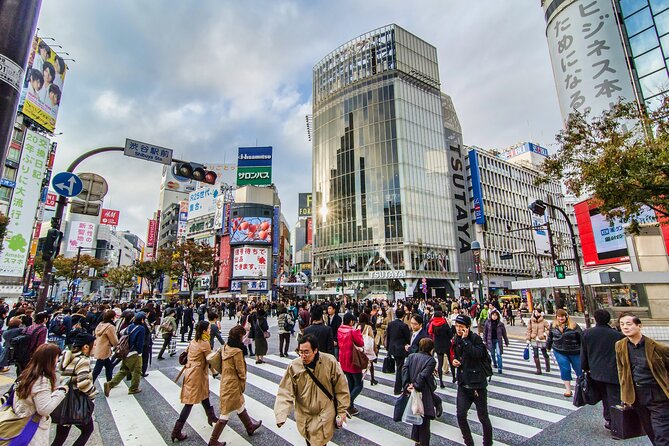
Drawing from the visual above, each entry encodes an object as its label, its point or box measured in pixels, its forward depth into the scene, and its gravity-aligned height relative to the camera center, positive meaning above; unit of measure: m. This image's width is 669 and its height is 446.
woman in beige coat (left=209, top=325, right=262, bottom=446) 4.69 -1.26
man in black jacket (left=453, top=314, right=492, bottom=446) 4.43 -1.27
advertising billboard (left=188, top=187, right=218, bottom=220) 70.44 +18.37
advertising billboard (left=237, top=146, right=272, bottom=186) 62.56 +22.81
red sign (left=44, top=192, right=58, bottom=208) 48.13 +13.24
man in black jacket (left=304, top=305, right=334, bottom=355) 6.24 -0.85
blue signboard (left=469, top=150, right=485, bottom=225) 55.12 +16.16
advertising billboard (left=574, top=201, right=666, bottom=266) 21.72 +3.23
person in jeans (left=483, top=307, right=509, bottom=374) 8.66 -1.21
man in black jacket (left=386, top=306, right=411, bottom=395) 7.03 -1.07
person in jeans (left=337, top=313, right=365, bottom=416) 5.93 -1.20
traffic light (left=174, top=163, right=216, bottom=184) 9.02 +3.15
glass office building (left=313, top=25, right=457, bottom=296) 49.44 +18.33
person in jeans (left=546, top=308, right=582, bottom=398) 6.45 -1.10
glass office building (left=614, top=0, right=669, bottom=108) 21.84 +15.71
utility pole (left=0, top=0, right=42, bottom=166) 2.47 +1.76
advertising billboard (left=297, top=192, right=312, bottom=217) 74.72 +18.47
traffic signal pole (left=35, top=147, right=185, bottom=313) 7.55 +1.55
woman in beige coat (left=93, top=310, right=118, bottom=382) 7.02 -0.99
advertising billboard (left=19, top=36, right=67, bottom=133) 33.78 +21.18
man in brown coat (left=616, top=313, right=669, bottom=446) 3.69 -1.02
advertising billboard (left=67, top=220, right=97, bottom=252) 64.38 +10.98
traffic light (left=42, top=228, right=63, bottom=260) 7.42 +1.08
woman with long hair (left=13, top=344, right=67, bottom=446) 3.13 -0.92
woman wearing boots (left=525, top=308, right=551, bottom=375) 8.48 -1.12
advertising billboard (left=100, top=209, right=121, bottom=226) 64.25 +14.37
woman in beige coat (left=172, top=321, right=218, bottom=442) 4.86 -1.30
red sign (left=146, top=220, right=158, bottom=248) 81.00 +13.42
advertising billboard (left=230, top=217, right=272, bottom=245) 62.09 +10.83
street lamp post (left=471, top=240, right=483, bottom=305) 23.66 +1.82
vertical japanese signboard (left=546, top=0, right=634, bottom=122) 23.17 +16.38
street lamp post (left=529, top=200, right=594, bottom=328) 13.15 +3.02
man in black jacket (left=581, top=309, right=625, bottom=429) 4.64 -1.01
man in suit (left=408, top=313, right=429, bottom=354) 6.36 -0.85
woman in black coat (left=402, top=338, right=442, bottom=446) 4.33 -1.19
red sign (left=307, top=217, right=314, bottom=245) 82.06 +13.77
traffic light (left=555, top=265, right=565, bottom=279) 14.81 +0.62
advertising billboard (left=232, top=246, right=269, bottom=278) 60.44 +4.99
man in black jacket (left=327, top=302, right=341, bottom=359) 9.01 -0.78
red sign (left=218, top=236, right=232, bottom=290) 61.66 +4.58
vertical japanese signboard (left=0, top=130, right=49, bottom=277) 32.09 +8.23
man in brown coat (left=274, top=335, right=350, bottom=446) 3.52 -1.11
